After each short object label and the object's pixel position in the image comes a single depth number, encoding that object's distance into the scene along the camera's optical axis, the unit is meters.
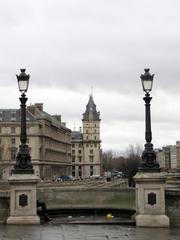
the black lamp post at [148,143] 21.98
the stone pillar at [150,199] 21.22
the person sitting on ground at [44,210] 22.70
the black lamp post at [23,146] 22.06
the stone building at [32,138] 137.12
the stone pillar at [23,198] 21.59
